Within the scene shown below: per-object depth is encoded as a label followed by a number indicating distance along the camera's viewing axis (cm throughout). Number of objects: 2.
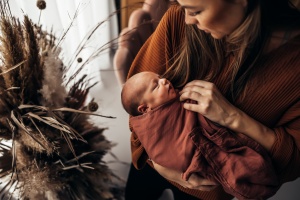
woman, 67
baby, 75
